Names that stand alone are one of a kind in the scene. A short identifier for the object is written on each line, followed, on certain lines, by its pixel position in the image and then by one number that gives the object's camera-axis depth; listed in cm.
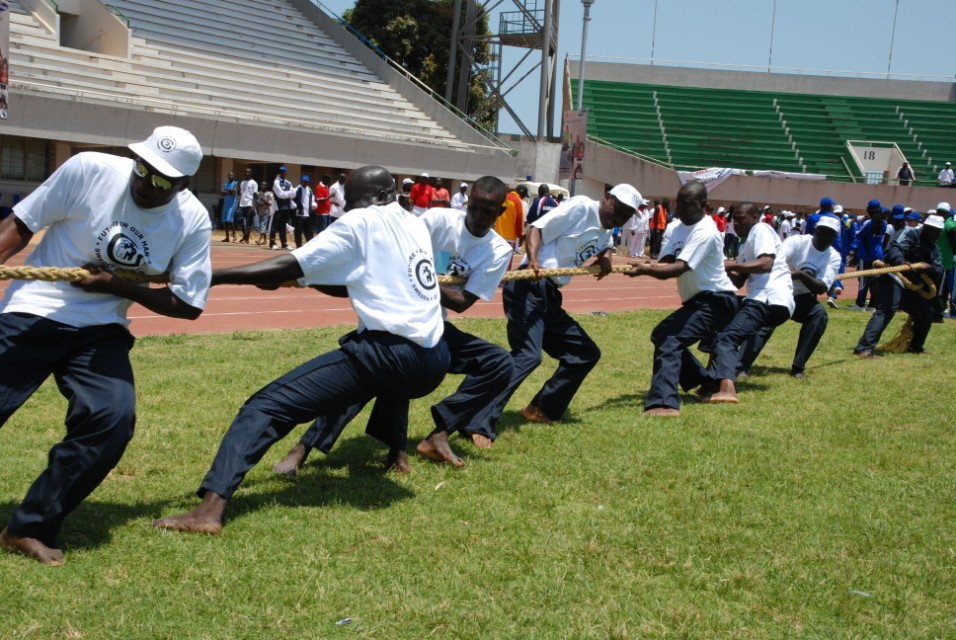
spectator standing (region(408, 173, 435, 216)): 2400
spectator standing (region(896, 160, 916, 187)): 3797
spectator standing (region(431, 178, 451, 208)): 2192
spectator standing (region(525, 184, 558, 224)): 2198
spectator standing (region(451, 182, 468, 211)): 2494
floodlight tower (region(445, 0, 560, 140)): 3788
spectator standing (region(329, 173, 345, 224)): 2266
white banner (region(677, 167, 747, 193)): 3397
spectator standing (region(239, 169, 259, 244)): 2395
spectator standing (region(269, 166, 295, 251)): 2191
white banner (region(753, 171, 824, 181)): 3734
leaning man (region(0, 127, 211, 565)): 425
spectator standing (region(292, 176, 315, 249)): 2298
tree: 4309
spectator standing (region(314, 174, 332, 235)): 2383
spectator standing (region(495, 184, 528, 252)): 1852
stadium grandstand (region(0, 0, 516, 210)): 2442
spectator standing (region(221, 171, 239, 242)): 2455
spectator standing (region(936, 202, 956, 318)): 1434
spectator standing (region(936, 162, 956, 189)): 3741
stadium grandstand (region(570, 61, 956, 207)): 3806
